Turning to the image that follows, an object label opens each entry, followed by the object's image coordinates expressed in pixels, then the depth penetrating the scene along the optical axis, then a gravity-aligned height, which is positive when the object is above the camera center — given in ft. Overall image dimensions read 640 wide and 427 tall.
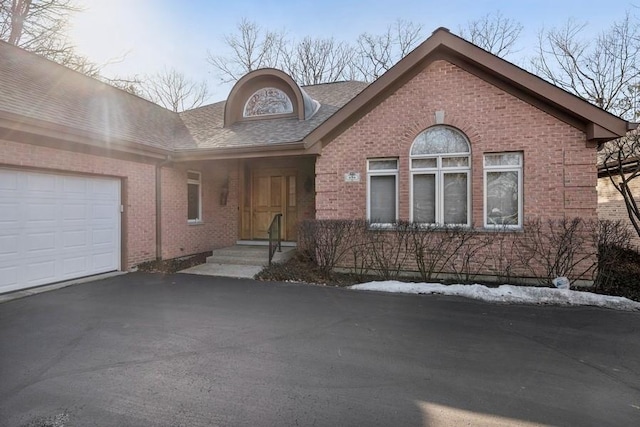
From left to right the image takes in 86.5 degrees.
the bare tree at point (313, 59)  81.10 +37.23
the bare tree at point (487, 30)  63.77 +34.59
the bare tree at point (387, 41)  77.20 +39.30
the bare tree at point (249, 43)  81.71 +40.95
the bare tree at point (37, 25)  46.37 +26.09
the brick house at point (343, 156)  21.25 +4.06
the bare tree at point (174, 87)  90.94 +34.19
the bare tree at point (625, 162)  29.73 +4.46
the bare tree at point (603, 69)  35.96 +16.35
